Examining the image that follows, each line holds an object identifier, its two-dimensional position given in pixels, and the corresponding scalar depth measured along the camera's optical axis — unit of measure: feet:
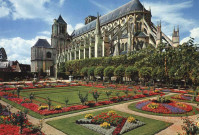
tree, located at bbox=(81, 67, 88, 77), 148.36
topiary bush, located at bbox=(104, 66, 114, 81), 119.75
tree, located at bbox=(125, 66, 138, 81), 104.37
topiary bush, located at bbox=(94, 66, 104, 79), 128.88
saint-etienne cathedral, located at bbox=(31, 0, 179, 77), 148.56
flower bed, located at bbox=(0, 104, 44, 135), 23.99
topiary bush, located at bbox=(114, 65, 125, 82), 112.16
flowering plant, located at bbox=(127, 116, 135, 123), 29.34
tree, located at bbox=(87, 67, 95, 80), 138.72
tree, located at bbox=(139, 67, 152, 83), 95.69
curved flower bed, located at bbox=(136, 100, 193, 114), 38.39
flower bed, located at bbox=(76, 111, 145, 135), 26.11
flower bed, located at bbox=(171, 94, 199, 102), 56.24
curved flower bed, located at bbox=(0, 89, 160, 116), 37.06
